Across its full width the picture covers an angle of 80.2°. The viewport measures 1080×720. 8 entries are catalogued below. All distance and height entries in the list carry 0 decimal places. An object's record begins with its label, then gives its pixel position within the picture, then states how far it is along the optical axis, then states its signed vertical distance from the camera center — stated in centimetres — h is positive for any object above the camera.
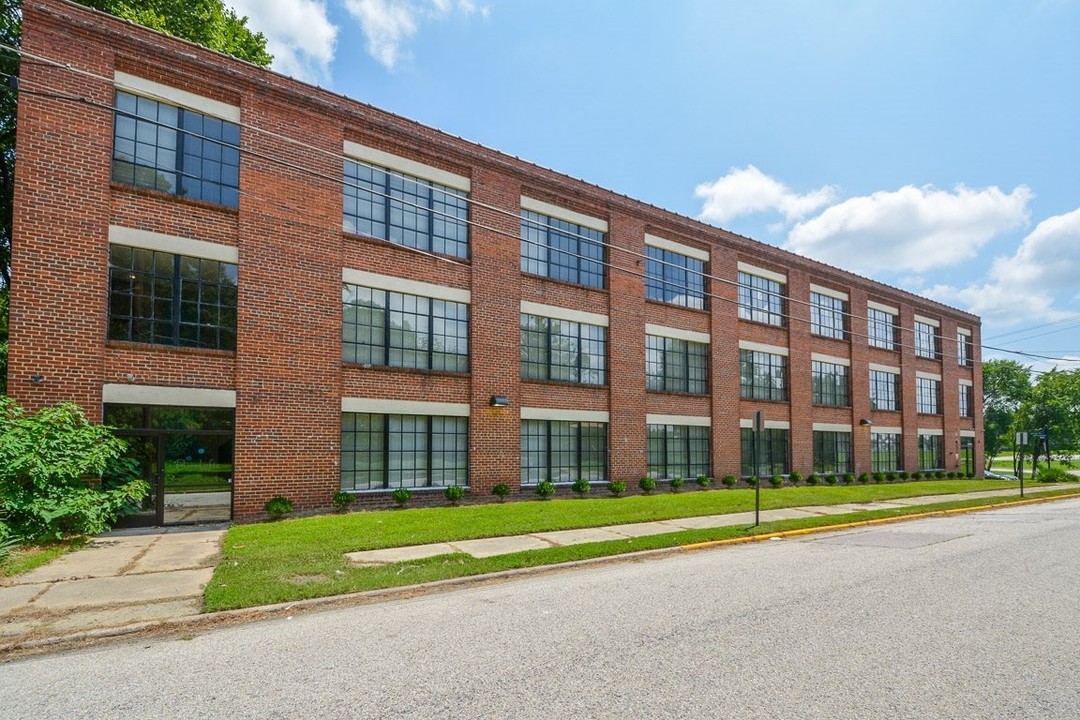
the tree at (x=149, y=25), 1750 +1148
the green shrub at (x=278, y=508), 1407 -218
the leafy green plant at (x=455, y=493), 1700 -223
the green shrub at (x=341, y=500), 1510 -215
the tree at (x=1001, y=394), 7656 +214
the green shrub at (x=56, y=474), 1074 -115
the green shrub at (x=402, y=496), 1611 -218
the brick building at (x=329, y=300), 1265 +281
